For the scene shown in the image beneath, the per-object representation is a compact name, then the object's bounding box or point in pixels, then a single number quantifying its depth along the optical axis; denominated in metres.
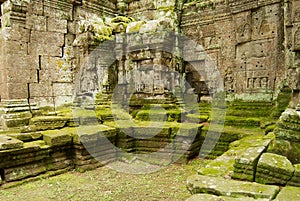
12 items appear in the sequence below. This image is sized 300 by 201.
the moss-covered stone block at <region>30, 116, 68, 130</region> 5.82
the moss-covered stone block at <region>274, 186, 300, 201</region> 2.45
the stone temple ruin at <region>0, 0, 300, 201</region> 5.60
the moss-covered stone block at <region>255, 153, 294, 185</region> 2.80
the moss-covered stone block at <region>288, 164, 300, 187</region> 2.74
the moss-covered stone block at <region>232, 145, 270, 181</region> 2.95
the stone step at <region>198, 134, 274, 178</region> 3.09
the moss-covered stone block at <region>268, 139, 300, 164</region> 3.17
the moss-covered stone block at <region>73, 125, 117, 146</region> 5.37
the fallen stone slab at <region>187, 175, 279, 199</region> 2.55
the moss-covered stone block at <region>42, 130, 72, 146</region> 5.16
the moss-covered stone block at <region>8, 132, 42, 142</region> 5.18
